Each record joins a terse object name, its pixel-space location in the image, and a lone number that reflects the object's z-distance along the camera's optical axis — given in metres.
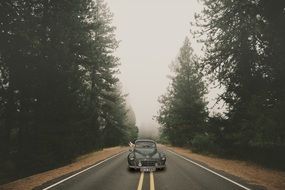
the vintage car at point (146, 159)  17.30
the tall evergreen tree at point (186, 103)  43.78
